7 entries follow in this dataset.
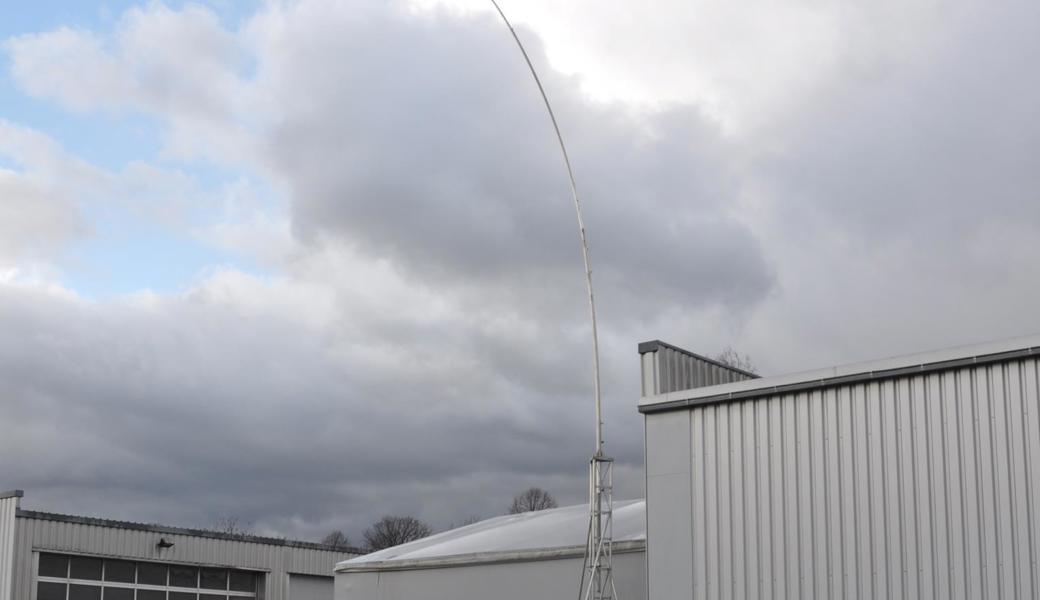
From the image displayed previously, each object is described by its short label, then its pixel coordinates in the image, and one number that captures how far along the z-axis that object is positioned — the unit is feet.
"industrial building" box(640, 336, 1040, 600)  54.85
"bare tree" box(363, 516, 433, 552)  339.98
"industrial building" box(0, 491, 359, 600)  107.96
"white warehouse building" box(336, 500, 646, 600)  75.97
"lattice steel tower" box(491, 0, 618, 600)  63.67
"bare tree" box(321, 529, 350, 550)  317.91
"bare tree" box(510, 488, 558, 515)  330.71
